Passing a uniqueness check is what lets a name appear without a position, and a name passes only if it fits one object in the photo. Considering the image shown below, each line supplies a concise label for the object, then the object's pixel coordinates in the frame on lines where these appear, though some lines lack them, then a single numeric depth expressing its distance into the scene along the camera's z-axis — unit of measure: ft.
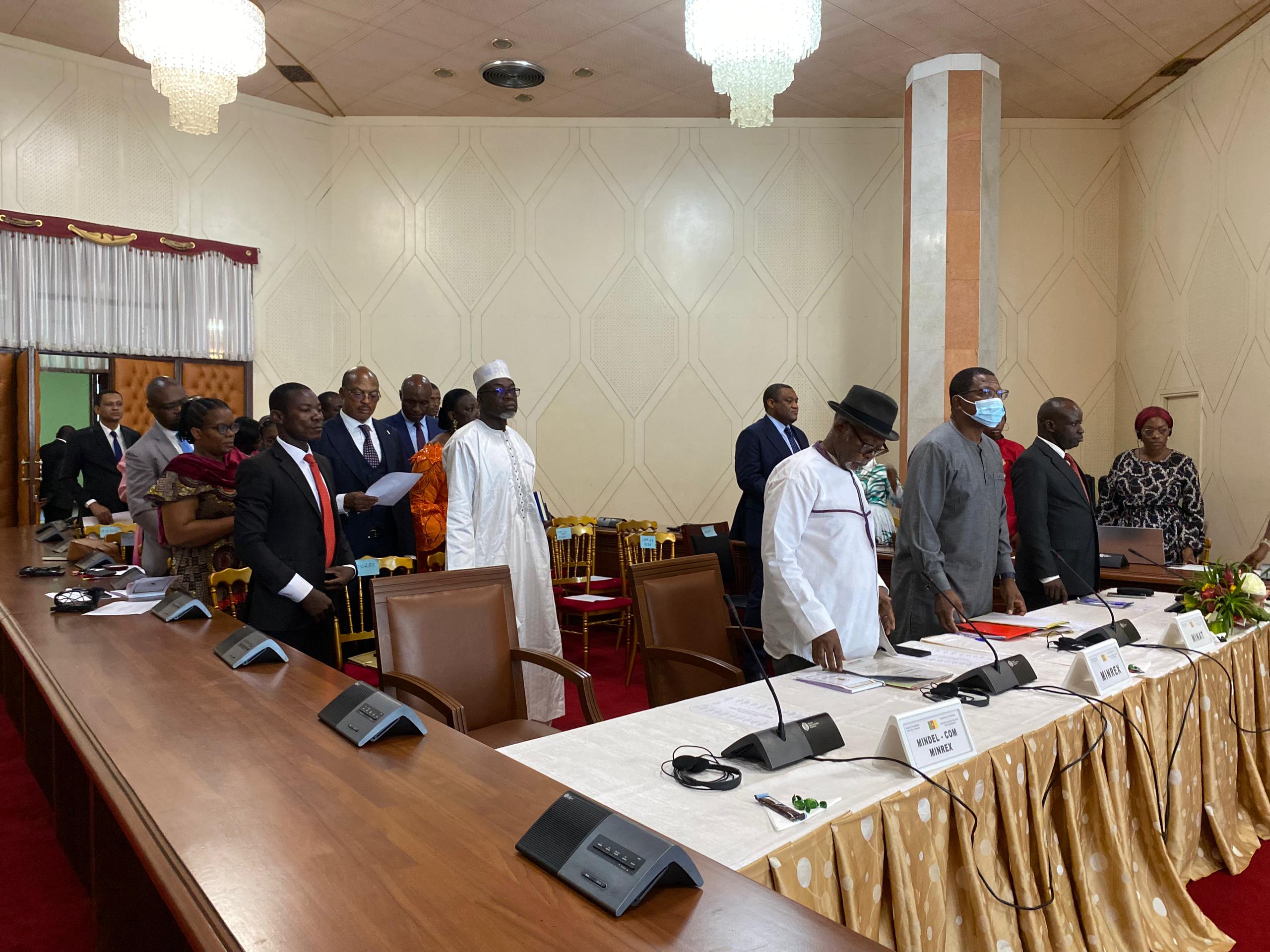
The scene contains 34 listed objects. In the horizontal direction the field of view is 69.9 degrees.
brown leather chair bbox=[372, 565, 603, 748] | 8.80
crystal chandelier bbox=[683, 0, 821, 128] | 14.94
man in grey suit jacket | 12.68
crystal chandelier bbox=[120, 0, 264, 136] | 14.73
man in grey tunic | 10.85
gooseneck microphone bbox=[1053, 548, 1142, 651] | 8.86
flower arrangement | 9.95
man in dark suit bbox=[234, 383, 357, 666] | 9.97
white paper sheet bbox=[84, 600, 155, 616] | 10.16
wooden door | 21.39
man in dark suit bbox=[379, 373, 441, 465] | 18.63
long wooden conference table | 3.59
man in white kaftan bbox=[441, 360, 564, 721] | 12.44
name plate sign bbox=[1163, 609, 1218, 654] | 9.21
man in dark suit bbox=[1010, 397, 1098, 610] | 12.32
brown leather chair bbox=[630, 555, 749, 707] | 9.45
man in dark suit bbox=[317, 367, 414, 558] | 15.98
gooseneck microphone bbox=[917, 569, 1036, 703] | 7.24
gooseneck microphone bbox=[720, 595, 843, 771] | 5.64
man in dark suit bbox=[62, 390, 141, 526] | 21.54
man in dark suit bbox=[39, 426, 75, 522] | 22.61
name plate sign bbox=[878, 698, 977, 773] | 5.59
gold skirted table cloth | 4.98
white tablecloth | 4.83
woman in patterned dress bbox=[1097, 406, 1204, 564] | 16.21
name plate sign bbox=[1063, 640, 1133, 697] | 7.38
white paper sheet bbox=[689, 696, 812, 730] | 6.67
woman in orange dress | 14.70
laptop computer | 14.52
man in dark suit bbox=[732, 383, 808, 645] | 17.07
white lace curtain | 21.53
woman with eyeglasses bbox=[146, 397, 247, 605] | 11.07
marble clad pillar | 21.26
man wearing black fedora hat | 8.69
